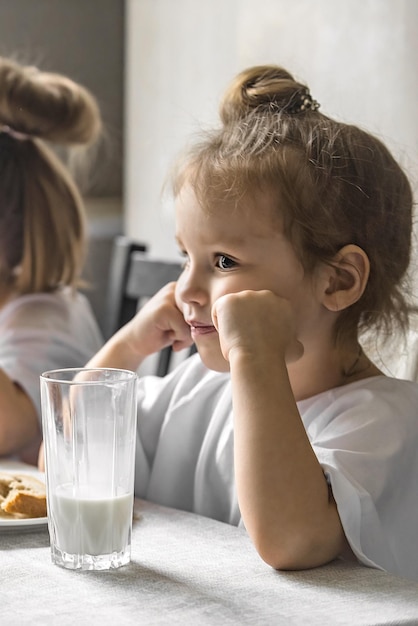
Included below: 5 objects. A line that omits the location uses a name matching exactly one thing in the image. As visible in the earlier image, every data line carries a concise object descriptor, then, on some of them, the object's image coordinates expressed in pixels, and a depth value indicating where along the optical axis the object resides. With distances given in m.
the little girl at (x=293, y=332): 1.11
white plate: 1.10
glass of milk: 1.04
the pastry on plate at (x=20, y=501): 1.13
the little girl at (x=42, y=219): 1.77
